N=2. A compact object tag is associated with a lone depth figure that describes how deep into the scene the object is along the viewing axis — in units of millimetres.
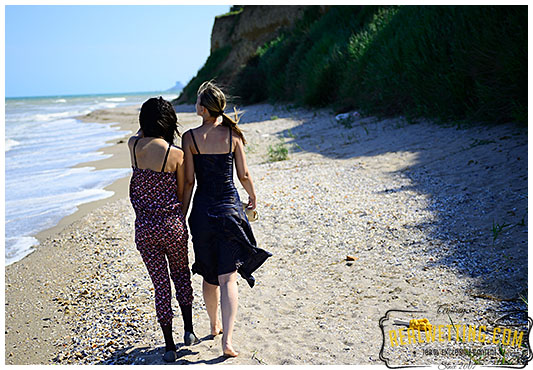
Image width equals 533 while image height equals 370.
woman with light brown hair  3270
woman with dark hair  3197
